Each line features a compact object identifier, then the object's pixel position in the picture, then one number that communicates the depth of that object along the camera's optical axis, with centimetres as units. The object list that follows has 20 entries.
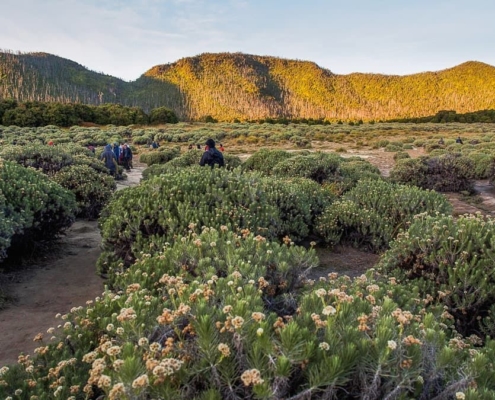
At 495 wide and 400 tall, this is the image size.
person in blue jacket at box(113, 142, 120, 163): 1966
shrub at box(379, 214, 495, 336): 398
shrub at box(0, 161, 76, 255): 565
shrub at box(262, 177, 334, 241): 684
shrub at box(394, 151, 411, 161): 2248
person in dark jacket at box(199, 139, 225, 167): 1013
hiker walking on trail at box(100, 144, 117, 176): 1547
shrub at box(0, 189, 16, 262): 521
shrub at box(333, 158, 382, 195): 1105
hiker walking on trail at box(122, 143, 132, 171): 2011
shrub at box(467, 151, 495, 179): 1482
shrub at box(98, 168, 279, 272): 528
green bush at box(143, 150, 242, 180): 1469
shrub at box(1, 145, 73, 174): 1108
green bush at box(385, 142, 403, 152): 2847
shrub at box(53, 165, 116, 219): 941
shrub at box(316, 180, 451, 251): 721
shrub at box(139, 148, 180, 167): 2211
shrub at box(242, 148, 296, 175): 1462
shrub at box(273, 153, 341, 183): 1191
